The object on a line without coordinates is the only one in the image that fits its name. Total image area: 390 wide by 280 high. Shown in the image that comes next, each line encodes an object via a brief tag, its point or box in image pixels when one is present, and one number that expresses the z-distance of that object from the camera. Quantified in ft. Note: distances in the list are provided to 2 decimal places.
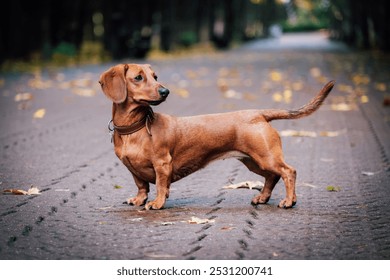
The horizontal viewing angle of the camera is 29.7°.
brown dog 17.43
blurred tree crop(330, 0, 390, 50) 118.21
